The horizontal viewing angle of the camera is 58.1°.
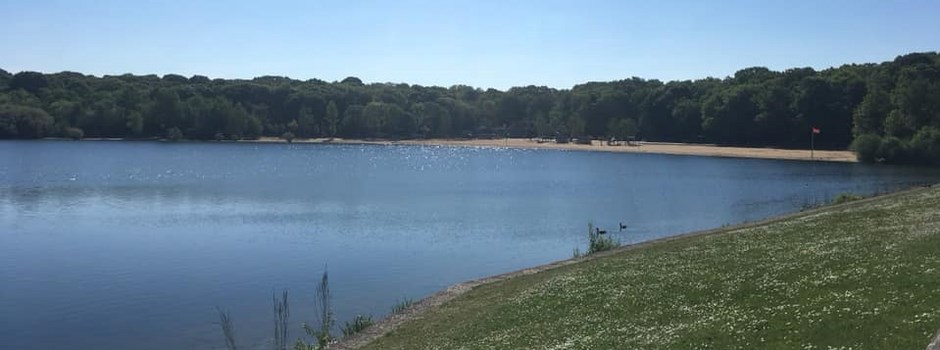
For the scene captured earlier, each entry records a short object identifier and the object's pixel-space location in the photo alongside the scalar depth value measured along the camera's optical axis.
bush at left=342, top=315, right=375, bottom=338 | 23.30
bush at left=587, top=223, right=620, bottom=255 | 35.28
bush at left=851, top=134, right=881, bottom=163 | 118.94
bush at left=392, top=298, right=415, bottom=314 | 25.95
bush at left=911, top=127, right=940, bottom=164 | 112.44
